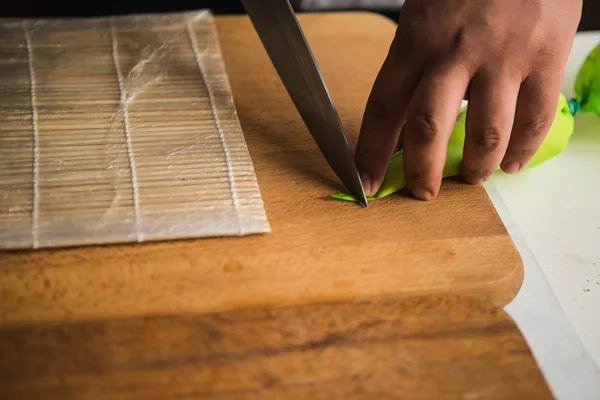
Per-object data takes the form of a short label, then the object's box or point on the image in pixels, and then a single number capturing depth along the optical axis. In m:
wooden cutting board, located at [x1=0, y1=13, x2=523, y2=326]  0.48
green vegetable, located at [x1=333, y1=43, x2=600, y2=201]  0.53
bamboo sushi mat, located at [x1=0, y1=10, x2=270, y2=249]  0.50
